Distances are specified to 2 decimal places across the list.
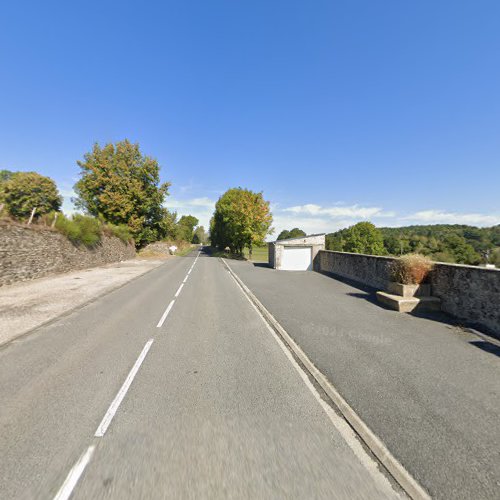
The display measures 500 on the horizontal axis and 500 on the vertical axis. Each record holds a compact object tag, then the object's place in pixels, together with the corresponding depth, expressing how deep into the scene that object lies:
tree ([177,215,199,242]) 99.05
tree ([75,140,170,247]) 35.00
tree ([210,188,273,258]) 35.53
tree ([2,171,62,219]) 43.88
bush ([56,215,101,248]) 18.98
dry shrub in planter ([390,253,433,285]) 8.88
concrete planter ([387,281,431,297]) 8.79
